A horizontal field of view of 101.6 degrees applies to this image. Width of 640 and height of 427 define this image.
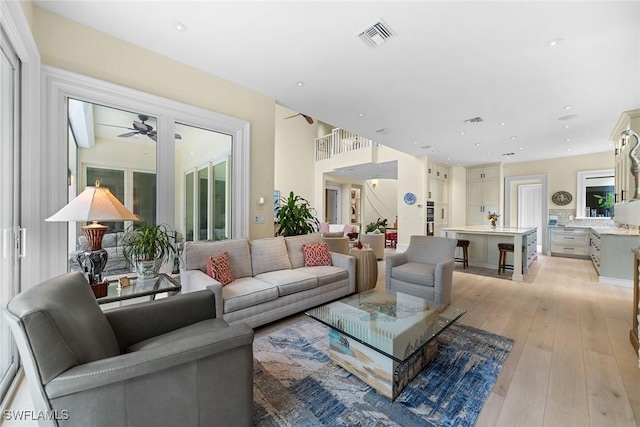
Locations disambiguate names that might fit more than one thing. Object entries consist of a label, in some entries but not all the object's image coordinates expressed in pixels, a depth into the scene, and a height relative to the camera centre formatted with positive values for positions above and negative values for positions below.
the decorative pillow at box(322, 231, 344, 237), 5.73 -0.47
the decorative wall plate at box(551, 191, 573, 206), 7.12 +0.45
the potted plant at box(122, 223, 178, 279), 2.36 -0.35
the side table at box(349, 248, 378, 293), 3.76 -0.82
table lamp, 1.88 -0.03
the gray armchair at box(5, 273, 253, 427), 0.99 -0.67
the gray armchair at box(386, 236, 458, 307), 3.21 -0.73
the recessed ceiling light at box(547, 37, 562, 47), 2.41 +1.62
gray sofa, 2.49 -0.74
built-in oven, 7.38 -0.09
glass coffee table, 1.72 -0.87
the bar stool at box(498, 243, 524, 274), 5.03 -0.77
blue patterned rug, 1.56 -1.21
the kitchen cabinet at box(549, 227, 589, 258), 6.62 -0.71
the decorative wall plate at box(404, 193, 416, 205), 7.43 +0.45
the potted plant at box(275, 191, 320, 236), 4.43 -0.10
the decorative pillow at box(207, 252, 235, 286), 2.63 -0.57
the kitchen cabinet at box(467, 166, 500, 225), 7.93 +0.67
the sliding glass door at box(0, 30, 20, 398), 1.80 +0.13
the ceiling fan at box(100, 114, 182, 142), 2.92 +0.95
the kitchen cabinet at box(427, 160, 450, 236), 7.47 +0.70
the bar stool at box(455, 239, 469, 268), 5.57 -0.79
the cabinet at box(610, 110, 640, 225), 3.96 +0.99
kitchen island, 4.70 -0.66
